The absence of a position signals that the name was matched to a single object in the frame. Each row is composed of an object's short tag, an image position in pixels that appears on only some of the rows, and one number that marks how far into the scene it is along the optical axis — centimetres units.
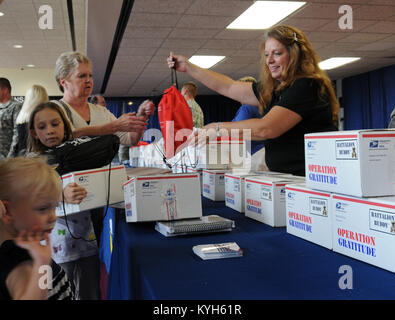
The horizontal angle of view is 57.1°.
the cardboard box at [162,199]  117
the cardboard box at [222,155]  208
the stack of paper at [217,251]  83
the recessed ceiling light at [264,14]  396
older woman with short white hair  151
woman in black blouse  138
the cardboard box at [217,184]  172
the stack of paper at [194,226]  106
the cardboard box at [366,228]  73
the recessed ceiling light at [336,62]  672
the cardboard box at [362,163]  82
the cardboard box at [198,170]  210
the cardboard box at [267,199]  113
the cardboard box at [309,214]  91
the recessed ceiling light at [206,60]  621
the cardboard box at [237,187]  139
